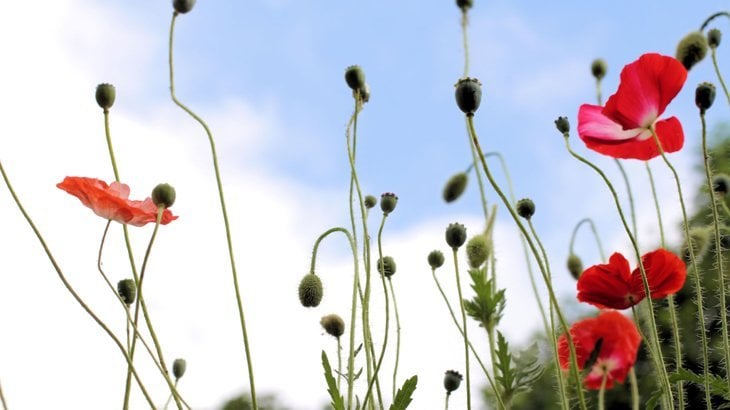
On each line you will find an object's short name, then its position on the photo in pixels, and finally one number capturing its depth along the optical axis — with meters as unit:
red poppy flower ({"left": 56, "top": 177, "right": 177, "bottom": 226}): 1.04
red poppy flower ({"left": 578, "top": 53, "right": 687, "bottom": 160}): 1.08
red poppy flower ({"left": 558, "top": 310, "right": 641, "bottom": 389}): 1.20
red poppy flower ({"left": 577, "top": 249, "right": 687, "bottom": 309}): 1.11
